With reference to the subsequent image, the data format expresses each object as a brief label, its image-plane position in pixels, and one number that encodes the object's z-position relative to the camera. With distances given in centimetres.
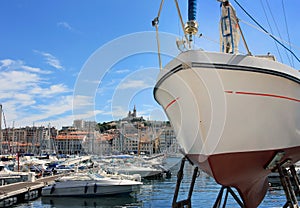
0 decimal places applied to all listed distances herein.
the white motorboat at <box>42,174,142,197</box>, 1834
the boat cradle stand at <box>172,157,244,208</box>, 835
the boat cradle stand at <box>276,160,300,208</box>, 726
